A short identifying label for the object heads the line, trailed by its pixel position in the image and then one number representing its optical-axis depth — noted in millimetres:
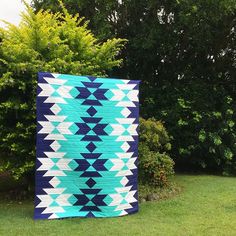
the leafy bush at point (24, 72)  5156
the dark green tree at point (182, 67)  7748
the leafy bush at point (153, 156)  5928
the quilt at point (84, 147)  4535
